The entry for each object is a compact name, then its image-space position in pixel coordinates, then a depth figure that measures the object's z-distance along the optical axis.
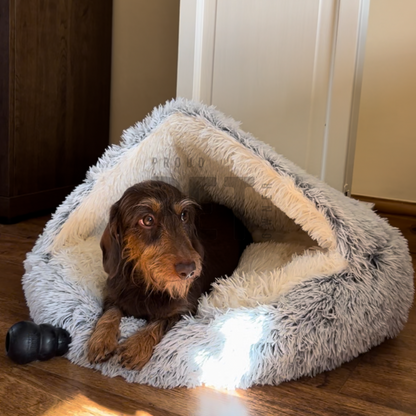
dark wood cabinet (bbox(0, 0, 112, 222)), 2.56
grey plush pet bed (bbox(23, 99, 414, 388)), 1.24
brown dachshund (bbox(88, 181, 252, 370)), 1.24
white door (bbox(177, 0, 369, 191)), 2.01
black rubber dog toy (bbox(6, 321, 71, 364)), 1.21
